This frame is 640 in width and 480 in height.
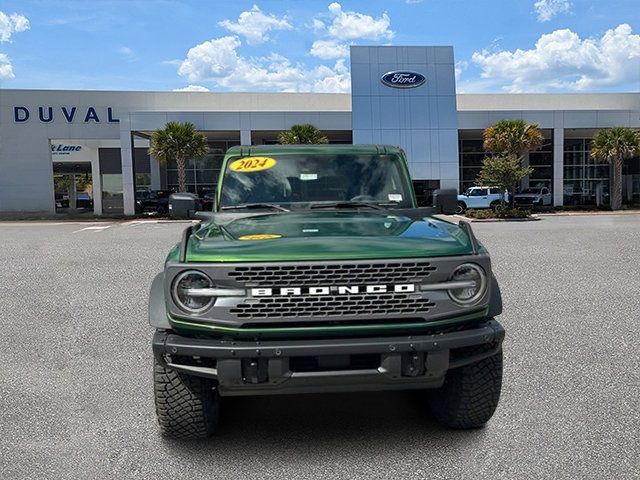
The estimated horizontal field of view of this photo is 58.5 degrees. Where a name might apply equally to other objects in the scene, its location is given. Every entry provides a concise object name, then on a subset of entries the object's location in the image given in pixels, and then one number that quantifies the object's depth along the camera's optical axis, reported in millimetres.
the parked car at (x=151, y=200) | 35806
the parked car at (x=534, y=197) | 38250
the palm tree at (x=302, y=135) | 32747
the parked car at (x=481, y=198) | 34219
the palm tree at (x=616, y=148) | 34594
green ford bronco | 3141
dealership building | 35094
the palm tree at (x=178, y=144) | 32375
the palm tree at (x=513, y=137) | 33594
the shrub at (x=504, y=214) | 29969
